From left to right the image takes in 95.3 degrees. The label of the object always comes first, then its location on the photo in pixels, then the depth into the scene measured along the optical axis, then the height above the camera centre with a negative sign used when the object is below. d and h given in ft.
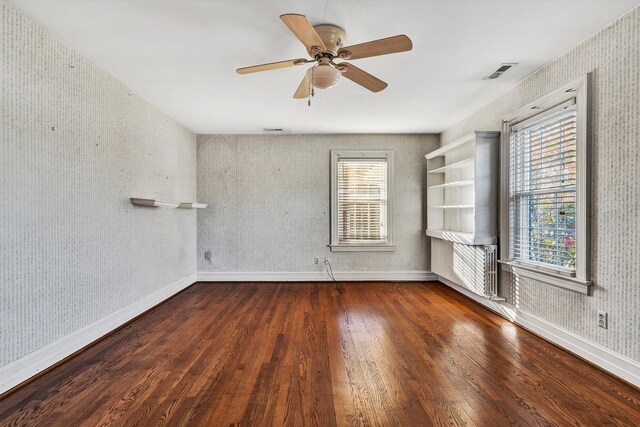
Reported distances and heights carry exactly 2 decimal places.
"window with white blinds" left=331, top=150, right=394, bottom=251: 15.71 +0.61
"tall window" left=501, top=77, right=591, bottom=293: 7.39 +0.64
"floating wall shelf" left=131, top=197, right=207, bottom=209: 10.12 +0.33
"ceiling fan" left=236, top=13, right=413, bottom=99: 5.63 +3.34
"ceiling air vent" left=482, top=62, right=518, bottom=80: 8.40 +4.21
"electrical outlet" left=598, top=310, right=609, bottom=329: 6.79 -2.55
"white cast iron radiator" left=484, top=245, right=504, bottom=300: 10.47 -2.06
